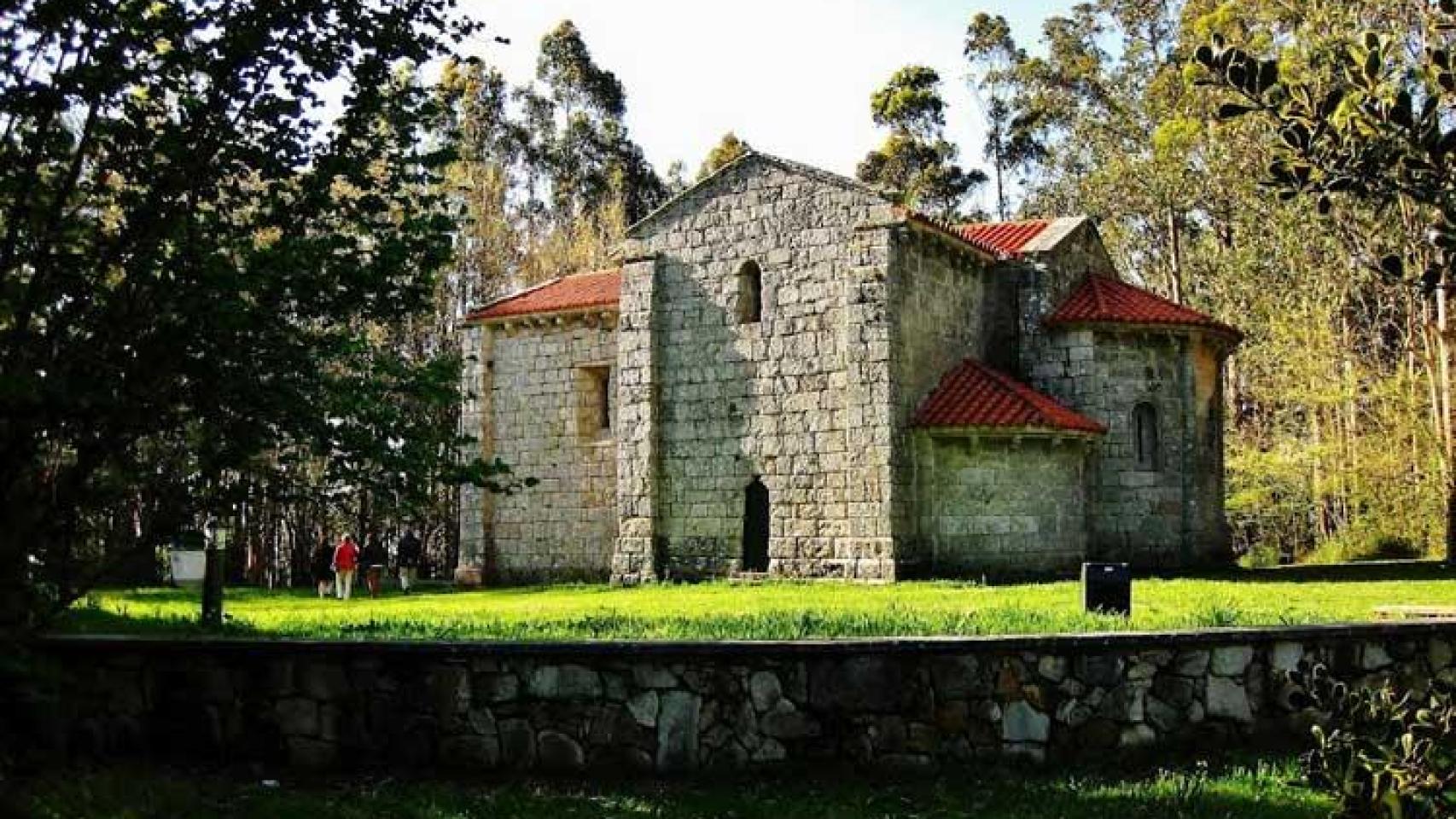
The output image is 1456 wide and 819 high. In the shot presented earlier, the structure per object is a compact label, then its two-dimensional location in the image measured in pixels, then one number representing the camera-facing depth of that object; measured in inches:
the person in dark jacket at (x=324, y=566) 1007.4
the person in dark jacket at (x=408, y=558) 1051.3
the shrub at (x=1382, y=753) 136.8
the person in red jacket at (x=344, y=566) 930.1
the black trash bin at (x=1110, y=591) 462.0
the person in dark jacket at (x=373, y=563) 978.7
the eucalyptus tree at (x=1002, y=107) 1910.7
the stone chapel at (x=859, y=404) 852.6
